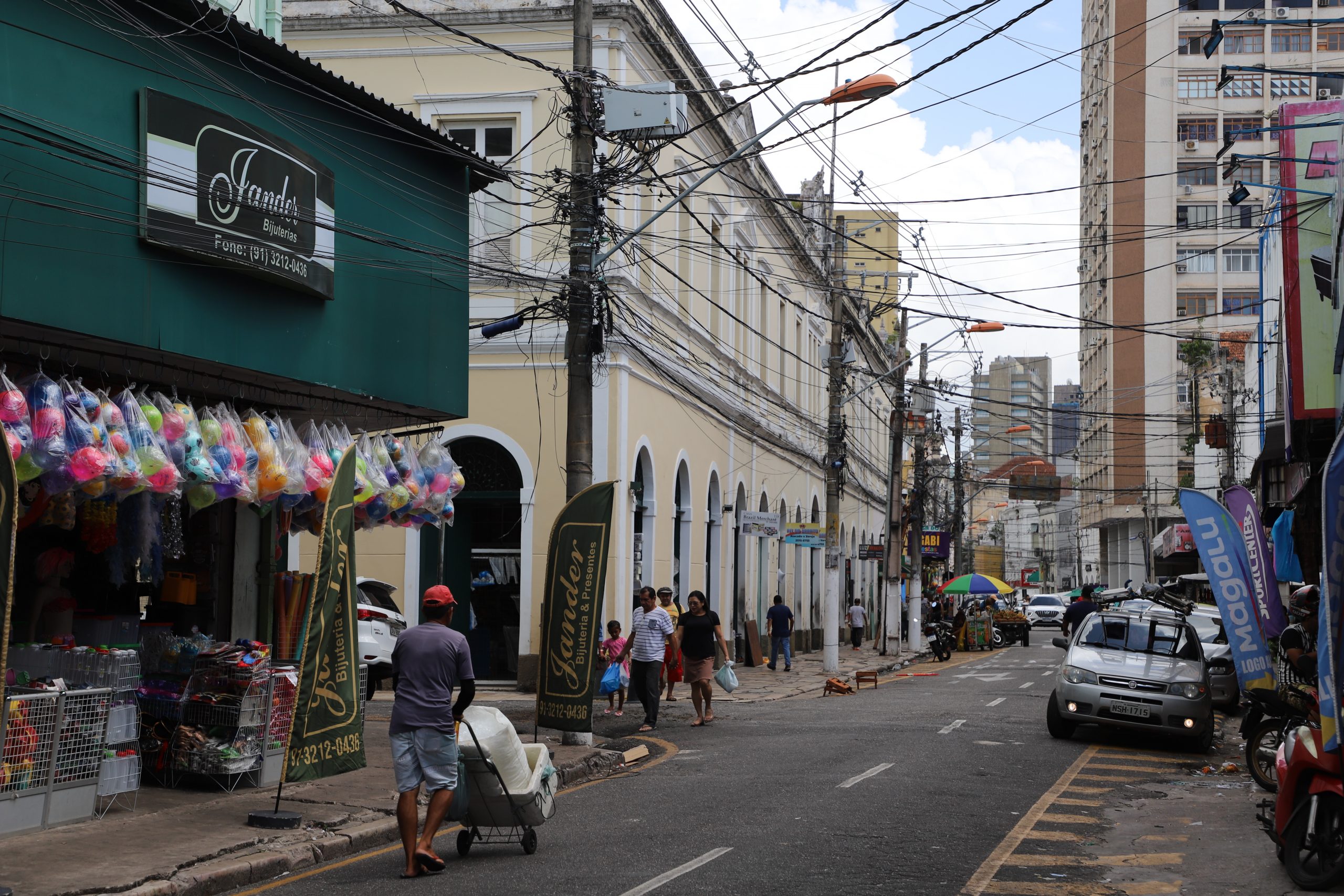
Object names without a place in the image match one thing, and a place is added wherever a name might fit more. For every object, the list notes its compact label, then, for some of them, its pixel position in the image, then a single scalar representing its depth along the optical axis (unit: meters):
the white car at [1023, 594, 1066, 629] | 77.44
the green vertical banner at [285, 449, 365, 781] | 10.16
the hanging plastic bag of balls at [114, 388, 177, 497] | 10.41
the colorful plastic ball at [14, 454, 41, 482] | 9.49
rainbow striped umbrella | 47.22
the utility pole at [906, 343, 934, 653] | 42.69
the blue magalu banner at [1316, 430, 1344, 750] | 7.58
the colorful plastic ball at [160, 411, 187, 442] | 10.88
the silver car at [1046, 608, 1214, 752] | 16.33
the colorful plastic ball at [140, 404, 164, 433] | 10.70
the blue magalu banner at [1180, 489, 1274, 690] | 13.84
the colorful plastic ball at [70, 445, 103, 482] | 9.80
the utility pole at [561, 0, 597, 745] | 16.22
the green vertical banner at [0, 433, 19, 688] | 7.34
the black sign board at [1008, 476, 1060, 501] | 46.25
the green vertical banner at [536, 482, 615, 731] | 14.65
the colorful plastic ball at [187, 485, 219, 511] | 11.25
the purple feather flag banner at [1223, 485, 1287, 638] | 15.01
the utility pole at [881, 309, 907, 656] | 40.31
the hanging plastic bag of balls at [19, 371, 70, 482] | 9.59
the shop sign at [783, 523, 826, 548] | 33.28
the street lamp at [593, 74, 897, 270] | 14.80
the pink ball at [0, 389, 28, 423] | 9.37
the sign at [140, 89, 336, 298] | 11.15
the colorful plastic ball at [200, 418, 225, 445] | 11.34
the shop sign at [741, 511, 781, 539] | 30.86
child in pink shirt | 20.23
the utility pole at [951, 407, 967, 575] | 56.78
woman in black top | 18.98
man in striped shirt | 18.30
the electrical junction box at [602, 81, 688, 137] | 16.80
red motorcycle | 8.08
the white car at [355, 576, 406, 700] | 21.16
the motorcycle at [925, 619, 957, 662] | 38.88
